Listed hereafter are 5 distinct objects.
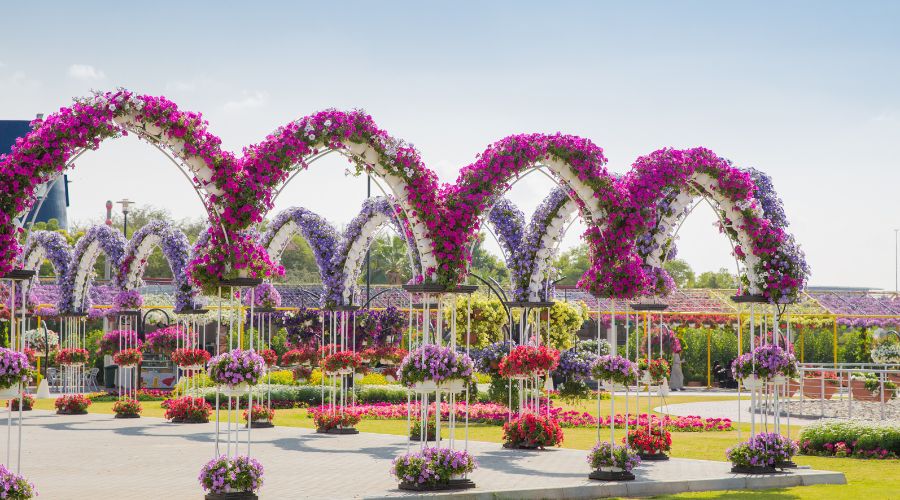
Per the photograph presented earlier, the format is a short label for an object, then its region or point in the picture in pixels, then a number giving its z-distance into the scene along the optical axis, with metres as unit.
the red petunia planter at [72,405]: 22.55
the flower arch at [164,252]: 19.75
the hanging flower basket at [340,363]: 18.81
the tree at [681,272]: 73.25
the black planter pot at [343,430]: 18.86
